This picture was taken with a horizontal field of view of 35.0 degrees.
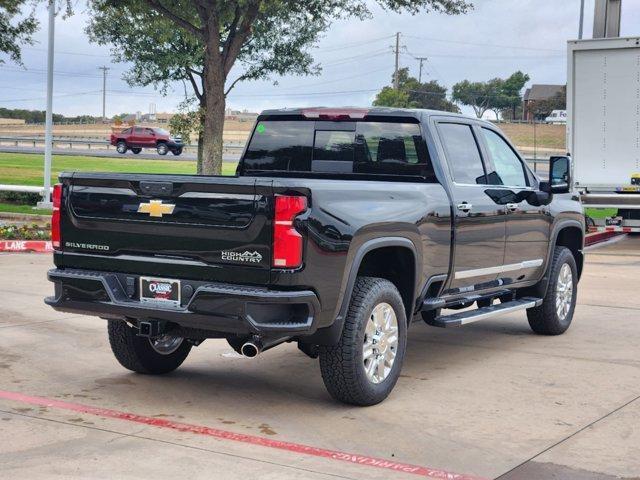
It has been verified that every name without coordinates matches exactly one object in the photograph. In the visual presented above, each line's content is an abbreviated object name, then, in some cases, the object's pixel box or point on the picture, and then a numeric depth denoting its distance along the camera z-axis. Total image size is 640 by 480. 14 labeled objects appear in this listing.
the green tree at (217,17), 24.67
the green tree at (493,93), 108.56
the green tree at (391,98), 65.94
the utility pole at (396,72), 88.88
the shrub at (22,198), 25.44
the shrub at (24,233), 17.14
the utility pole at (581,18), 32.72
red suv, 56.66
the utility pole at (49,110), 24.41
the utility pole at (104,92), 127.75
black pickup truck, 6.13
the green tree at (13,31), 26.28
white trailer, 18.67
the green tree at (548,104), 86.56
